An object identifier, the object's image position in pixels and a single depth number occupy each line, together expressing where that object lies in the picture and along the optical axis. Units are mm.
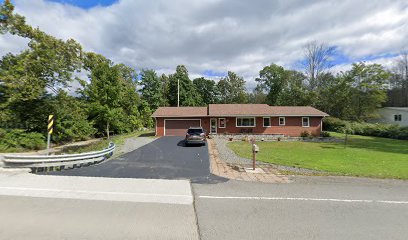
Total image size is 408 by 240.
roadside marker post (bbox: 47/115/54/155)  11891
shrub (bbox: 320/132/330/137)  29891
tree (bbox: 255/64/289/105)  56194
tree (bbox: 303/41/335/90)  52156
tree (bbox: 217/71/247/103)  64312
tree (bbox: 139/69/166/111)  56291
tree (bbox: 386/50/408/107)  58112
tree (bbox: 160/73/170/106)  58825
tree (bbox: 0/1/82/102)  19922
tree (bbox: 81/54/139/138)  31391
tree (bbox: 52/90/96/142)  24234
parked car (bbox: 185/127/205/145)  19986
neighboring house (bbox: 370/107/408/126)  43062
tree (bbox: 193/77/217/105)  67312
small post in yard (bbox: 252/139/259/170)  11023
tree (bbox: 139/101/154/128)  48219
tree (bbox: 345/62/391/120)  39750
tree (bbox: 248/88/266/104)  62059
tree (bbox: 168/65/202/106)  57875
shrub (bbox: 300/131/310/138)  30359
